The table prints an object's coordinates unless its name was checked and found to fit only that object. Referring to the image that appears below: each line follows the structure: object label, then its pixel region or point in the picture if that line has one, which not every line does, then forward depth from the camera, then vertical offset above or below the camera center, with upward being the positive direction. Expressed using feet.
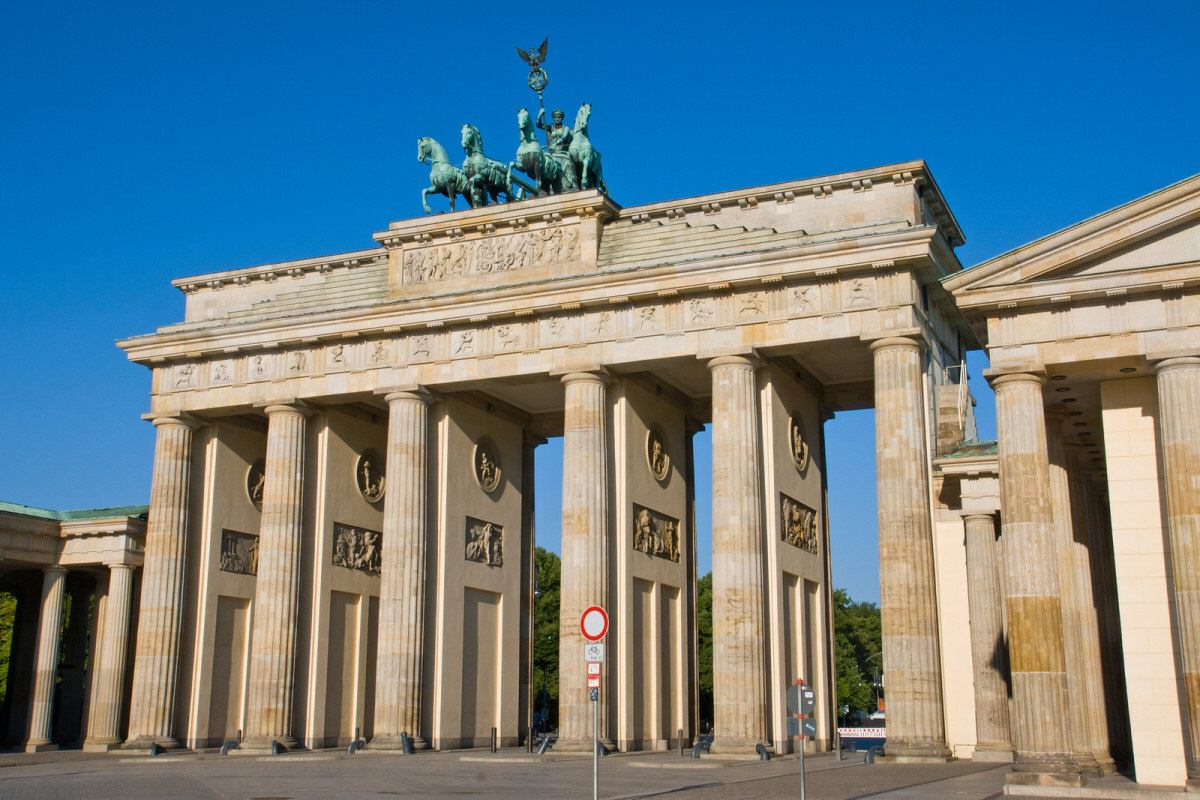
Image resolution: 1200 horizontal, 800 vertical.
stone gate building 75.77 +18.26
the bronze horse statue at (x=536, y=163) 130.72 +52.76
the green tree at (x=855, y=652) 302.45 +6.80
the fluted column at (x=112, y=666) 134.72 +1.54
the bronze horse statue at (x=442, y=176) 134.10 +52.73
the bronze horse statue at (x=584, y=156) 130.52 +53.40
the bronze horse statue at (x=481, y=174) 133.59 +52.67
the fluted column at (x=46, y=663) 143.64 +1.95
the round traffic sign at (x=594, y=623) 54.80 +2.38
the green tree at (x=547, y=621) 246.06 +11.26
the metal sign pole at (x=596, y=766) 52.65 -3.65
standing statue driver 131.85 +56.77
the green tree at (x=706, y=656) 254.53 +4.52
